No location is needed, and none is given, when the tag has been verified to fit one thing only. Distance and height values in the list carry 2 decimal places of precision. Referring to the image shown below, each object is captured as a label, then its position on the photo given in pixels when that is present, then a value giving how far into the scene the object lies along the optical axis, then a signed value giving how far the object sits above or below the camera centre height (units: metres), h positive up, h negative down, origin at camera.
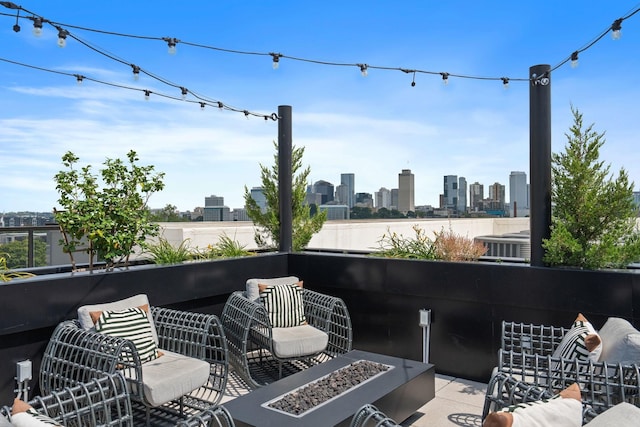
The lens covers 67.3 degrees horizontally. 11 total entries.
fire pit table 2.79 -1.18
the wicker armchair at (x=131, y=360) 3.18 -1.04
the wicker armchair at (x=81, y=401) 2.13 -0.89
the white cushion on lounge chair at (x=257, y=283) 4.95 -0.71
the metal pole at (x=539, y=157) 4.41 +0.55
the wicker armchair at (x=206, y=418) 2.06 -0.91
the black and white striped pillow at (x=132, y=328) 3.60 -0.85
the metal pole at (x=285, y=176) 6.30 +0.54
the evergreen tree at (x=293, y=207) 6.69 +0.14
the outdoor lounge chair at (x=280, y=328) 4.36 -1.11
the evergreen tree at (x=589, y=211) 4.05 +0.05
